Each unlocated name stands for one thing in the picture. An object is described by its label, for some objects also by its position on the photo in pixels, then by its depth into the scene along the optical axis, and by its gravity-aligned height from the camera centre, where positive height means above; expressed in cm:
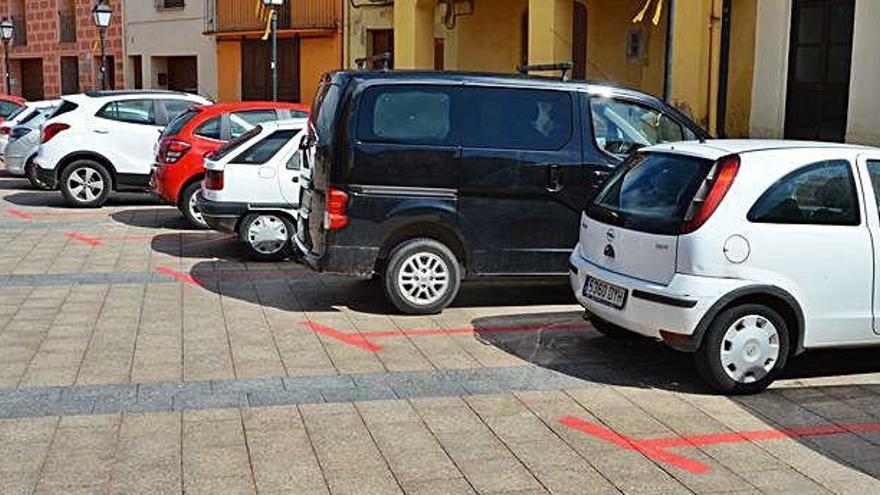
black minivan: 837 -59
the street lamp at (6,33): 3344 +198
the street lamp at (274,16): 2088 +163
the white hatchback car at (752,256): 624 -93
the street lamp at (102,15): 2586 +199
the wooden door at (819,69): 1405 +47
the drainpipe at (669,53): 1359 +64
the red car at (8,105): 2306 -23
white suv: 1529 -70
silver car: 1775 -90
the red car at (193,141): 1266 -54
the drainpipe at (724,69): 1561 +50
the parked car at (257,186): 1081 -92
